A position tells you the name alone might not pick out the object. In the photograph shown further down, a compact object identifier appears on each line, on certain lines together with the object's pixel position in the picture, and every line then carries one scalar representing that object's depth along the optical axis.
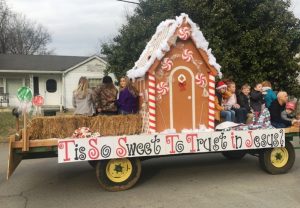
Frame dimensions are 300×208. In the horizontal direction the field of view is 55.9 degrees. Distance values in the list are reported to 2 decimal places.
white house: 19.13
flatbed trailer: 4.29
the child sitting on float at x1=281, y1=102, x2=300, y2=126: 5.27
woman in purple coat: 5.26
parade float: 4.38
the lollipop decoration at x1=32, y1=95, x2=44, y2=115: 4.84
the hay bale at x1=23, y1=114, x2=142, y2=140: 4.46
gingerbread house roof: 4.76
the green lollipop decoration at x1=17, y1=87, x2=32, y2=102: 4.27
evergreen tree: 9.57
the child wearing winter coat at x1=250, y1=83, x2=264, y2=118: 5.86
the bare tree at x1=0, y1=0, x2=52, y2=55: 35.80
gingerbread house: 4.80
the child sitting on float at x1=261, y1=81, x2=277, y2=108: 5.90
